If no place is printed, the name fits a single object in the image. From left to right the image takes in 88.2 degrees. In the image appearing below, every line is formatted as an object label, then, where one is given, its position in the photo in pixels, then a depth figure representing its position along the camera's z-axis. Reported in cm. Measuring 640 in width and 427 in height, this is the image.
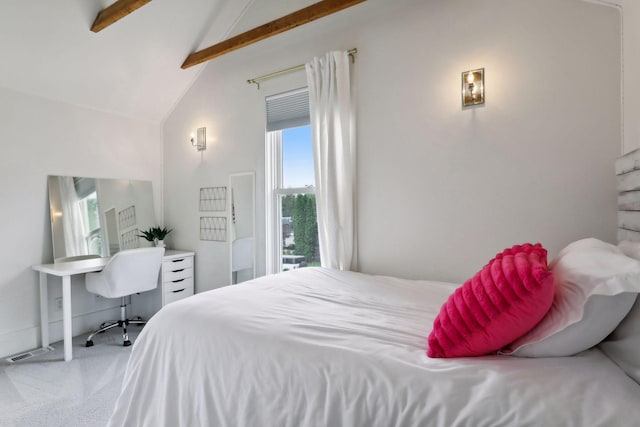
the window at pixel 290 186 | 302
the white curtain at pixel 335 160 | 260
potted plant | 375
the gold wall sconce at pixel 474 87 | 212
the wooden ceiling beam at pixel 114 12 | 245
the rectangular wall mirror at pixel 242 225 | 329
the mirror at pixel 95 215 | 312
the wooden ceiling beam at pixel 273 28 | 250
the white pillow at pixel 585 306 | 85
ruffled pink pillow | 93
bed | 83
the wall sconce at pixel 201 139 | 362
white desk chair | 289
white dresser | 341
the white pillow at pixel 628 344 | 88
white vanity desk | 270
